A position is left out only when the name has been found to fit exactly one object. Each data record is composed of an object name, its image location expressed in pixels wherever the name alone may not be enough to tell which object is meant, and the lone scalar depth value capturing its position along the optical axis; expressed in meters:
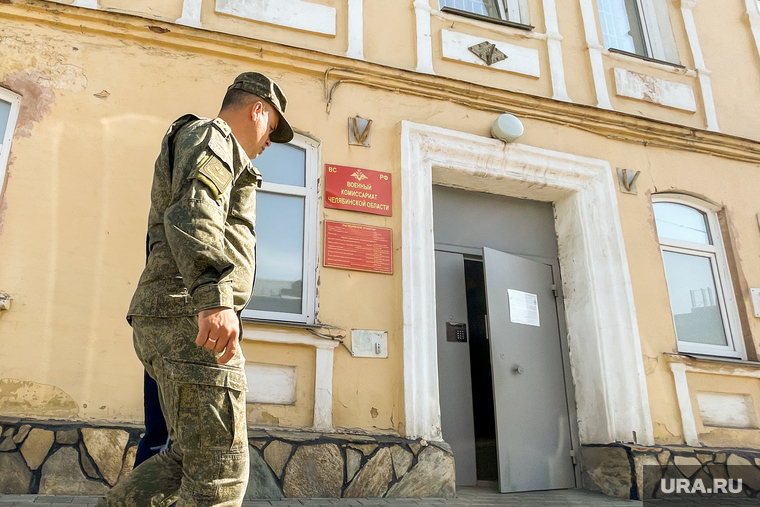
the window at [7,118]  4.59
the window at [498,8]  6.77
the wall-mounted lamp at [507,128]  5.86
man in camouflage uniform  1.92
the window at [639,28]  7.34
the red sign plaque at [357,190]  5.21
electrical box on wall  4.86
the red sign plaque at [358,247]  5.05
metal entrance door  5.22
